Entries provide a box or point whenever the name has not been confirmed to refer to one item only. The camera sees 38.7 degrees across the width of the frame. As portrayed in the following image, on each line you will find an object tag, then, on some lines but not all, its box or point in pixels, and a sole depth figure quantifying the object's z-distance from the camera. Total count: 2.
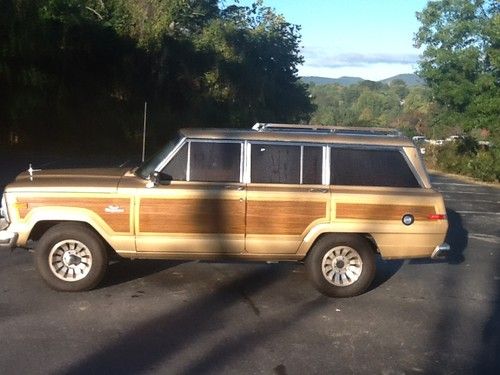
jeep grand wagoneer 7.65
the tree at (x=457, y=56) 34.00
